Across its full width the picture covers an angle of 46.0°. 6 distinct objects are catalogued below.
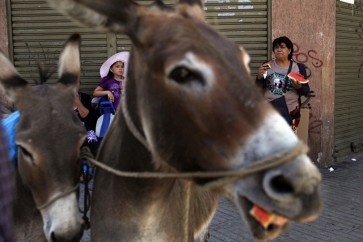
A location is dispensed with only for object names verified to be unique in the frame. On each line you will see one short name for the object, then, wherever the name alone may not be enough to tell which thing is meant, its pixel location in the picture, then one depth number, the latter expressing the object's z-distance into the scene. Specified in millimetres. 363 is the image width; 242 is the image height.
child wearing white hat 6113
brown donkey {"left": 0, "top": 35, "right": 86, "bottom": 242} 2457
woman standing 6449
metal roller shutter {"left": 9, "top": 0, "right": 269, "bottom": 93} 7598
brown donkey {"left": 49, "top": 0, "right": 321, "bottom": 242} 1631
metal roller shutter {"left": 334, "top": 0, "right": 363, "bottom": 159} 8547
